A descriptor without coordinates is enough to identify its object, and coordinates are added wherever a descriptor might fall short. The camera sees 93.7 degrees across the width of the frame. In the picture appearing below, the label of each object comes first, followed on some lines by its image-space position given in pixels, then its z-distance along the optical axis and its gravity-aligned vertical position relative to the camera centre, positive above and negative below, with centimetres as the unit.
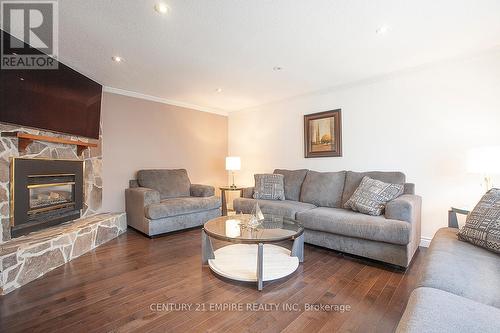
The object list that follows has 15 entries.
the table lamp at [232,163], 451 +10
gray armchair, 321 -51
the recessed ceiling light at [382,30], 206 +124
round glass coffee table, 197 -88
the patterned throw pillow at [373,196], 259 -32
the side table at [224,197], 438 -54
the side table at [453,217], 216 -46
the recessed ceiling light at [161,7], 177 +124
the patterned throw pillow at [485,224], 153 -39
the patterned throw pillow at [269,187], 361 -30
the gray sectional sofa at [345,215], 223 -53
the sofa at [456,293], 84 -56
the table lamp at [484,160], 206 +7
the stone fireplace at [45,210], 203 -46
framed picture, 360 +55
